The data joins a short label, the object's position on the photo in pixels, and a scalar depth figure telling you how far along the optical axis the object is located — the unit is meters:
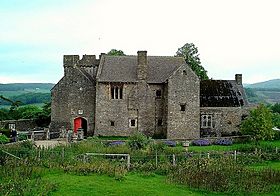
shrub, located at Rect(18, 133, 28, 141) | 32.08
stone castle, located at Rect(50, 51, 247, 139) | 37.35
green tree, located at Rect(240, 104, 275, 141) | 33.61
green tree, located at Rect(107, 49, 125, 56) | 56.65
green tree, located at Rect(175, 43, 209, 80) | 52.28
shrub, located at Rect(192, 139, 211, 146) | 33.83
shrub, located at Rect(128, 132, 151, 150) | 28.80
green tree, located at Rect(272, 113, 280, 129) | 45.50
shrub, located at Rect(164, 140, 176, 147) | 32.98
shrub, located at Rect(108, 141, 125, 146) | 30.56
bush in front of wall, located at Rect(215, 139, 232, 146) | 34.10
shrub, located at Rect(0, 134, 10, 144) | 28.63
